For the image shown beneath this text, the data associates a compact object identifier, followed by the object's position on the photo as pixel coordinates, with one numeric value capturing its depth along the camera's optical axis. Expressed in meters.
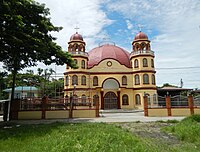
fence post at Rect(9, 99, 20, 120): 13.88
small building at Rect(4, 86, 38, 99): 23.52
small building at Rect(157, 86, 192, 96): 25.90
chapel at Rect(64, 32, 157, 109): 23.71
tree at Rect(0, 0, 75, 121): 8.01
